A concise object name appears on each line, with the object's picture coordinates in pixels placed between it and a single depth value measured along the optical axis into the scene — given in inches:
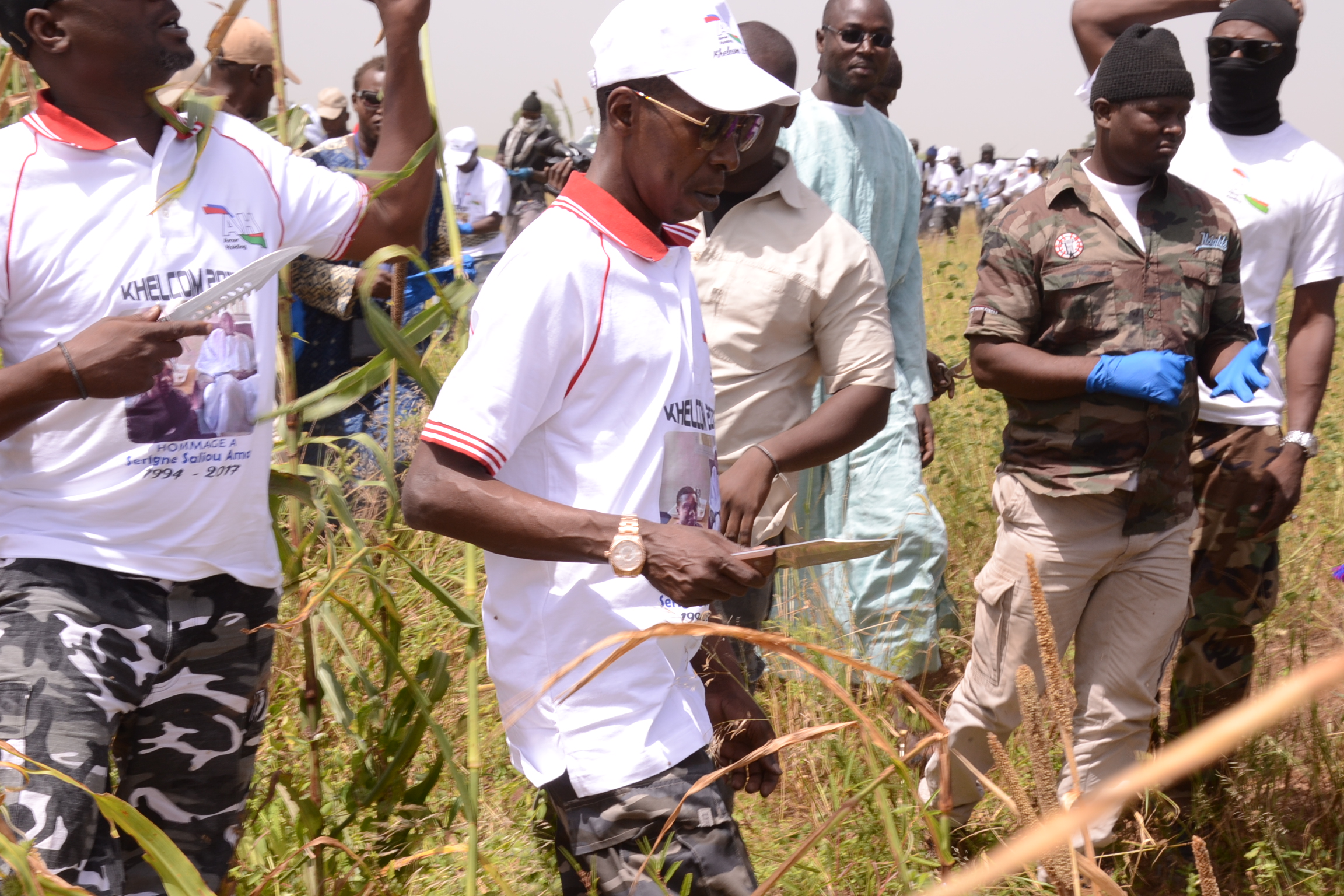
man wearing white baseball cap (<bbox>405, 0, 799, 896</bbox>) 68.5
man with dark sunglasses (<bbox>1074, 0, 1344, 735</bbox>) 135.7
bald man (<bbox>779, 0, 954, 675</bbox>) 158.6
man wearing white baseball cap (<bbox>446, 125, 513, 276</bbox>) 337.7
